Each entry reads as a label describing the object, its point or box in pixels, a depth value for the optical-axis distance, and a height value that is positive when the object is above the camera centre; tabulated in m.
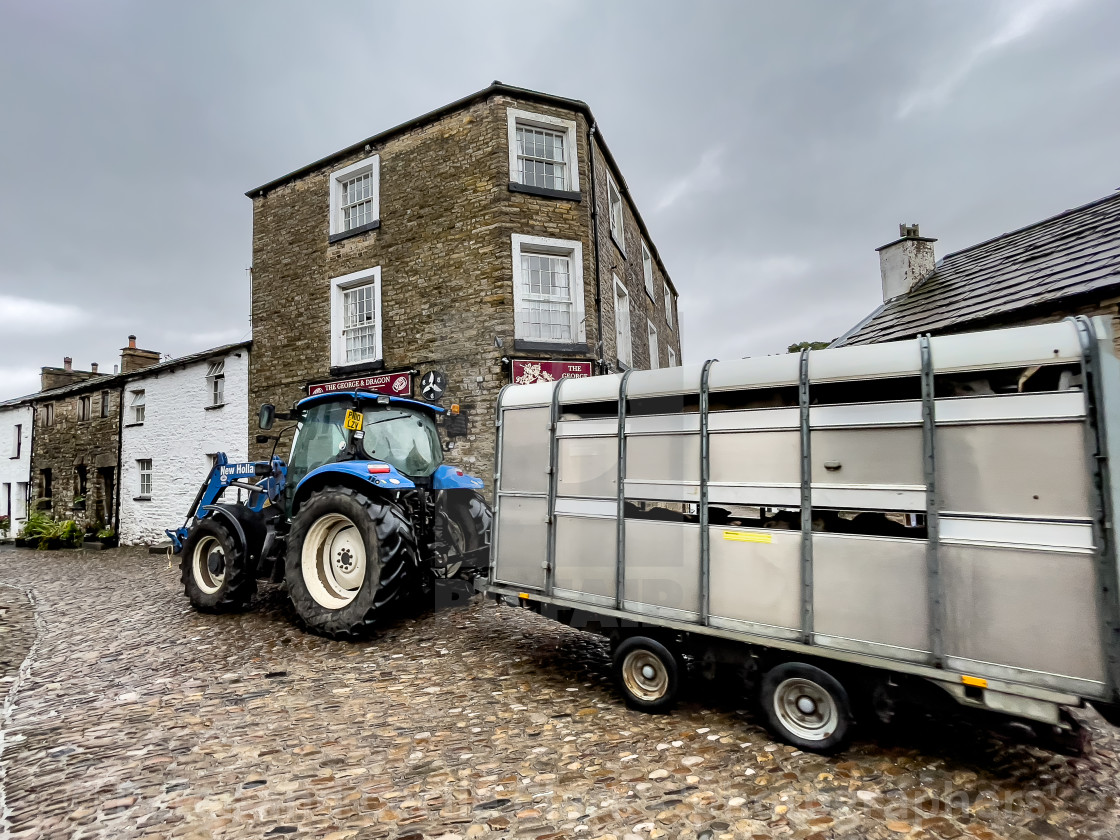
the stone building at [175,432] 14.45 +0.57
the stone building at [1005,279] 5.61 +2.12
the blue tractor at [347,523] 5.24 -0.80
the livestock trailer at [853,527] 2.57 -0.48
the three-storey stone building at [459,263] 10.97 +4.12
